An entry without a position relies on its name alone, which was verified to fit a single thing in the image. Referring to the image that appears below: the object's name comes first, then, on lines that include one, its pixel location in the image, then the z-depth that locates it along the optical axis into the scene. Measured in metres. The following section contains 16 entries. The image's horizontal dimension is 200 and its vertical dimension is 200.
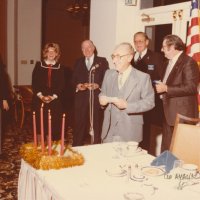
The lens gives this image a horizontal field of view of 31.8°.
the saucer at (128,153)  2.26
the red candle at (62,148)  1.97
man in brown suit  3.33
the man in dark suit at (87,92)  4.58
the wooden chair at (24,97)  6.54
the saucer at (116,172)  1.90
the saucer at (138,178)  1.85
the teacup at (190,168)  1.86
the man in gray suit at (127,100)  2.82
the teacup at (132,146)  2.30
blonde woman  4.38
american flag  3.61
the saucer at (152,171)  1.95
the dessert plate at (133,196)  1.58
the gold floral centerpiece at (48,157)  1.96
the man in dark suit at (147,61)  4.17
